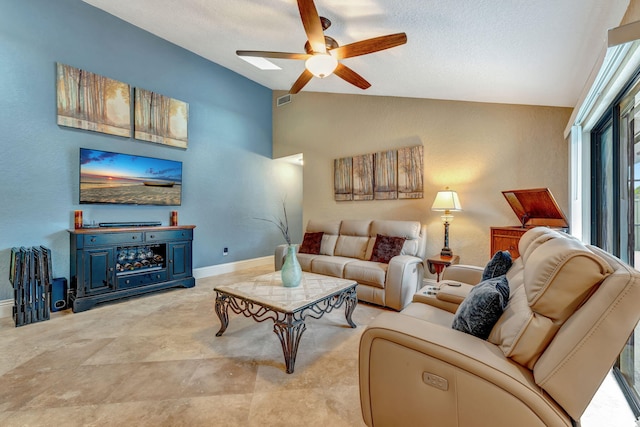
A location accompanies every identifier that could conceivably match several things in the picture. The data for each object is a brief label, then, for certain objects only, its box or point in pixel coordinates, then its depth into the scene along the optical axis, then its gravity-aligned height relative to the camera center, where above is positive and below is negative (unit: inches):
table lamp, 124.6 +3.5
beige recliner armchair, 33.1 -20.5
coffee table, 73.0 -25.8
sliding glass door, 63.5 +4.6
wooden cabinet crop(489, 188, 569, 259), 97.7 -1.0
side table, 122.6 -22.5
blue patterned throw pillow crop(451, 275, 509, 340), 47.1 -17.7
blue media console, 118.3 -23.7
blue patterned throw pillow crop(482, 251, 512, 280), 71.7 -14.2
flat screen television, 131.3 +19.0
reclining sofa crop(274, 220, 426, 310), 118.1 -24.2
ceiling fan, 76.0 +53.1
